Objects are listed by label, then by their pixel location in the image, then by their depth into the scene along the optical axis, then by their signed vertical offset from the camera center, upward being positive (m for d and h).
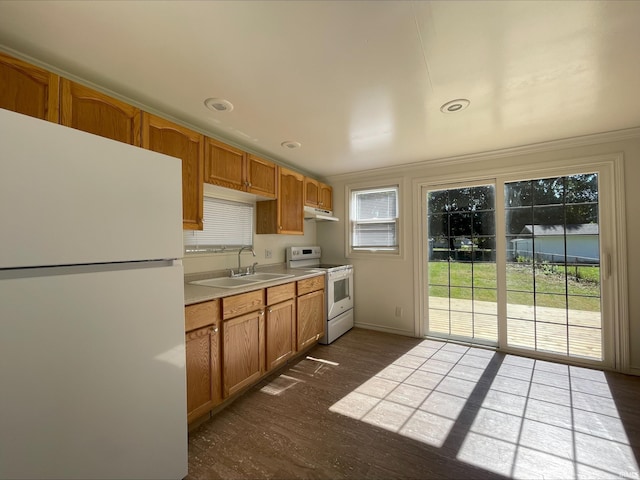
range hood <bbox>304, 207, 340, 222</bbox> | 3.66 +0.42
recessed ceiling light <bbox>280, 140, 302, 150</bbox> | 2.81 +1.05
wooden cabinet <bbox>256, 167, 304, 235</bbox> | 3.11 +0.43
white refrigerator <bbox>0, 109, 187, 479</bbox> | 0.89 -0.22
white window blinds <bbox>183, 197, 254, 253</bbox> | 2.62 +0.18
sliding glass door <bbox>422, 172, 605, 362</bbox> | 2.85 -0.25
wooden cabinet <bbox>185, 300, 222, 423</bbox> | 1.78 -0.76
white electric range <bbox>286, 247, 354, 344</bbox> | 3.44 -0.58
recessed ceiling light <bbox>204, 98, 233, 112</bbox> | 1.98 +1.05
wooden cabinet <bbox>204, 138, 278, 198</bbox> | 2.32 +0.72
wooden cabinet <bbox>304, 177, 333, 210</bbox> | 3.64 +0.71
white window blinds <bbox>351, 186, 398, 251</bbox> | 3.88 +0.37
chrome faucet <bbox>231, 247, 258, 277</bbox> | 2.92 -0.26
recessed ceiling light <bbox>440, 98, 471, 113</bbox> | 2.01 +1.04
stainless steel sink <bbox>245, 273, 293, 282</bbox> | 2.89 -0.33
